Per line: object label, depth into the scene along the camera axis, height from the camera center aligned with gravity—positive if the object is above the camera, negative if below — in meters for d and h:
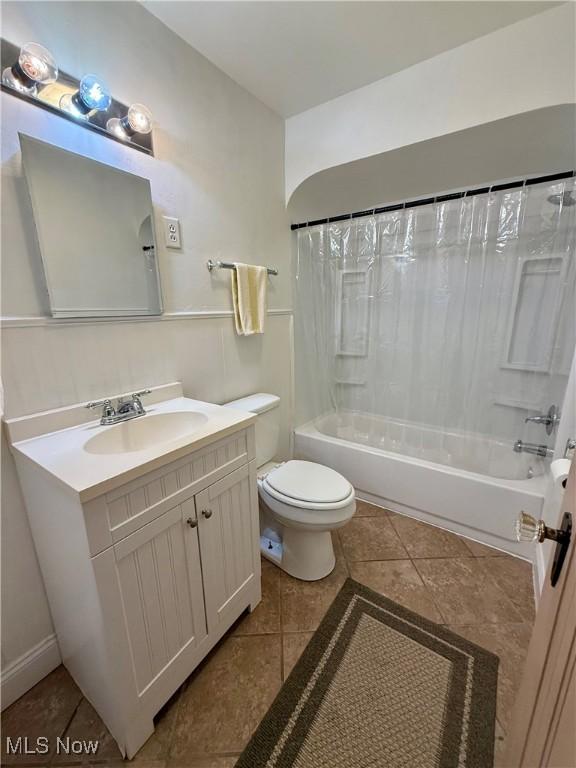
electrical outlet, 1.33 +0.35
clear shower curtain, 1.66 -0.01
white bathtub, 1.63 -0.92
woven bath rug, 0.92 -1.25
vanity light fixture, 0.88 +0.68
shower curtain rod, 1.46 +0.61
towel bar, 1.53 +0.24
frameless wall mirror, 0.99 +0.29
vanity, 0.79 -0.65
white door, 0.43 -0.58
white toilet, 1.37 -0.83
